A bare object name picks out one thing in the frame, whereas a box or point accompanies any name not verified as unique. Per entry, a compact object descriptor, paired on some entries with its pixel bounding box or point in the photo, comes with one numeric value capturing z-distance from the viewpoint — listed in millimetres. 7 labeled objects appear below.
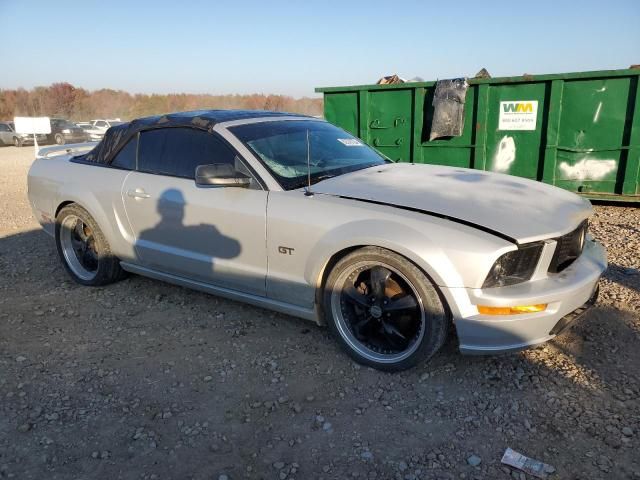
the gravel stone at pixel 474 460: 2445
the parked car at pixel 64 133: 27000
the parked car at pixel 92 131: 27922
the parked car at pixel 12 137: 27859
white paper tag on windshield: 4407
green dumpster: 6973
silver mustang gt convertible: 2865
